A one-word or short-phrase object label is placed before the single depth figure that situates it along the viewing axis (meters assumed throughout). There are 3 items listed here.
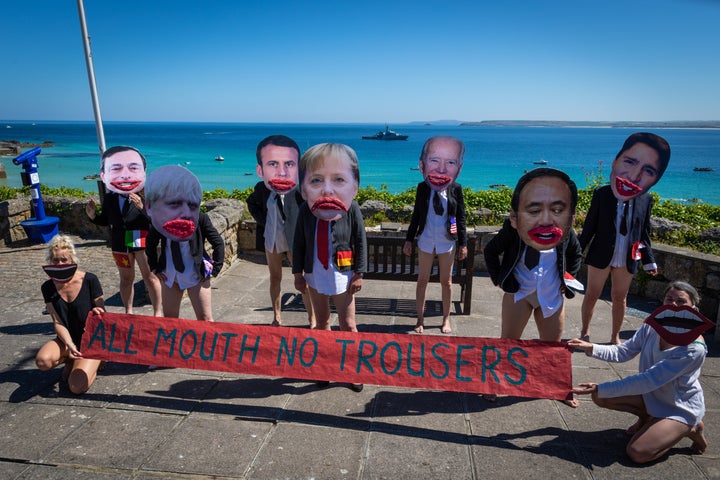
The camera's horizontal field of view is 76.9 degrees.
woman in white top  3.05
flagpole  9.51
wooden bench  5.83
